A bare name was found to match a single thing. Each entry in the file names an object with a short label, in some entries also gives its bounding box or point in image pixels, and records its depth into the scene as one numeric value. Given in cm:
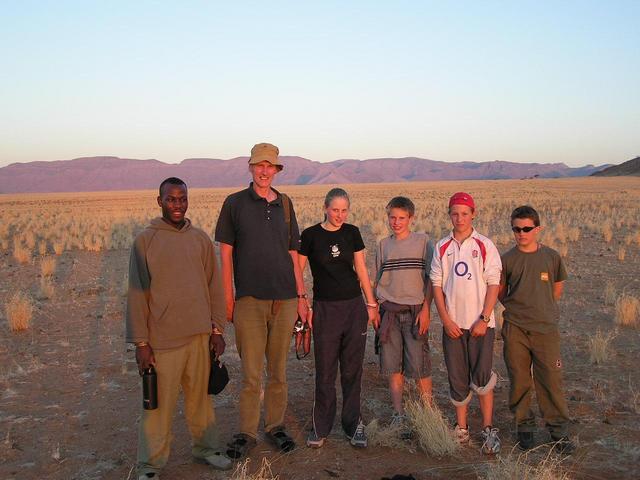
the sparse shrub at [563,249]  1388
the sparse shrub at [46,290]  1037
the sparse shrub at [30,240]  1722
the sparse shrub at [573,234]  1647
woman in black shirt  430
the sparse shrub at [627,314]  780
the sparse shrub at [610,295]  913
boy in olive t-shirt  428
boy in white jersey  418
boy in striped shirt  446
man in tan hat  410
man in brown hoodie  360
